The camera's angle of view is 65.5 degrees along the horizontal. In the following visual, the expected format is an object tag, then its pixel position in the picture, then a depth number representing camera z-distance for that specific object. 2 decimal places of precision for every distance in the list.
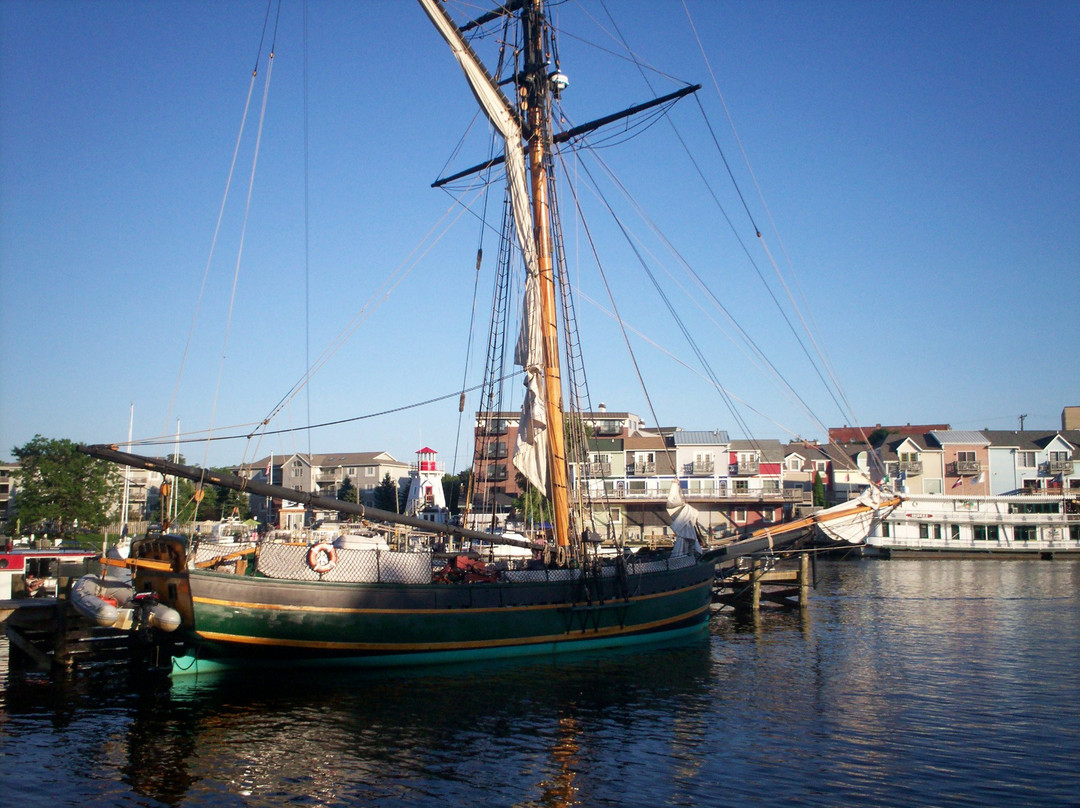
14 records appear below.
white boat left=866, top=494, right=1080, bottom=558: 61.34
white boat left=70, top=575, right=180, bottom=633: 18.16
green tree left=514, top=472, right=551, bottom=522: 58.08
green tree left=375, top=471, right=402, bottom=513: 89.81
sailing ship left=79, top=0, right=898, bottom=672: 18.80
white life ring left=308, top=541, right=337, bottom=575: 19.41
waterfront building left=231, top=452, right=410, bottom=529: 97.69
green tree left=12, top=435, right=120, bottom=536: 64.06
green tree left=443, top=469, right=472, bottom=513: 88.19
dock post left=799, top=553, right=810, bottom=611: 33.22
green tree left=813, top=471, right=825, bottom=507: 72.31
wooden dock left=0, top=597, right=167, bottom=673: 20.98
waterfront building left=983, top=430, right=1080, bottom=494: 77.69
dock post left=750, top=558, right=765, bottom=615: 32.28
